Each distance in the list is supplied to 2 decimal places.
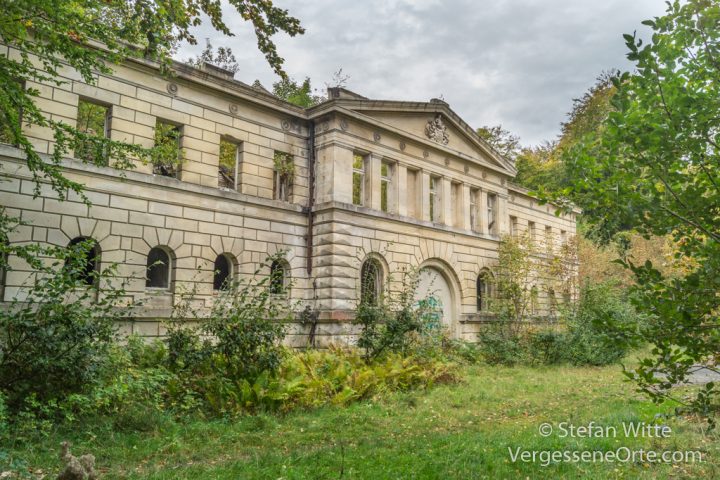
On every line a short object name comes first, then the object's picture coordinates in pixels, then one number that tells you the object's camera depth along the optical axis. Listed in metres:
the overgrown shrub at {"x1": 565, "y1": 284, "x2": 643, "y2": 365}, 19.28
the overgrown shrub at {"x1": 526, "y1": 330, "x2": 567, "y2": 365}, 19.83
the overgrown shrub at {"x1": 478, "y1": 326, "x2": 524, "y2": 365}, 19.89
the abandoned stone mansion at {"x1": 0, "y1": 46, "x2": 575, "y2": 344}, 14.08
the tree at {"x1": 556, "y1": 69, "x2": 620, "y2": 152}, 33.21
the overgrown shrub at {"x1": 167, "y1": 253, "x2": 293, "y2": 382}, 10.41
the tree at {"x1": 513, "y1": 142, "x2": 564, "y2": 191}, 35.06
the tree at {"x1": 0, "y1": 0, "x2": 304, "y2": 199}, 7.22
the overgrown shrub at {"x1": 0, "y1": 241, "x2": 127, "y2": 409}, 8.11
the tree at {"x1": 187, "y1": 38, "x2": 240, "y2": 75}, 31.14
